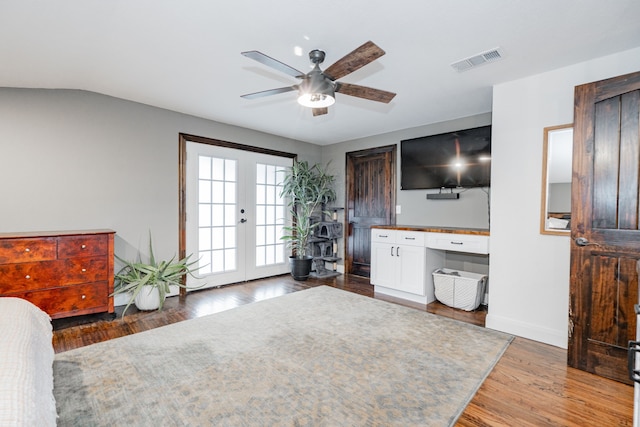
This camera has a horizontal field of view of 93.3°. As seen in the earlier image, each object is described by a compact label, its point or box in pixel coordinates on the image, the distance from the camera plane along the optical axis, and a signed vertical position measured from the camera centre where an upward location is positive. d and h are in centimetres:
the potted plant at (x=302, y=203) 494 +8
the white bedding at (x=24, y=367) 87 -59
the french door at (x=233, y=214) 421 -11
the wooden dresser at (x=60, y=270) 264 -61
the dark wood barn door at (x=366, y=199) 488 +17
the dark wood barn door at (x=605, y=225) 204 -9
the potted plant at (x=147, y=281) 333 -84
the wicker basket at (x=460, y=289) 345 -93
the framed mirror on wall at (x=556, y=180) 260 +27
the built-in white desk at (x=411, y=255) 351 -60
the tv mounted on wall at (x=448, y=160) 381 +68
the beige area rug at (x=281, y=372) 171 -116
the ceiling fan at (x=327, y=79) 187 +92
